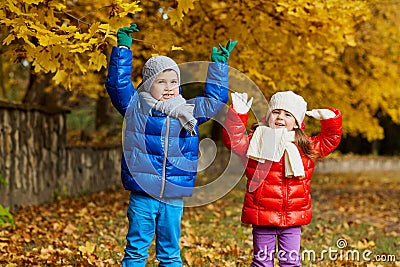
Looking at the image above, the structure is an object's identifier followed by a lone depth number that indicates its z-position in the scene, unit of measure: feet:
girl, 24.31
